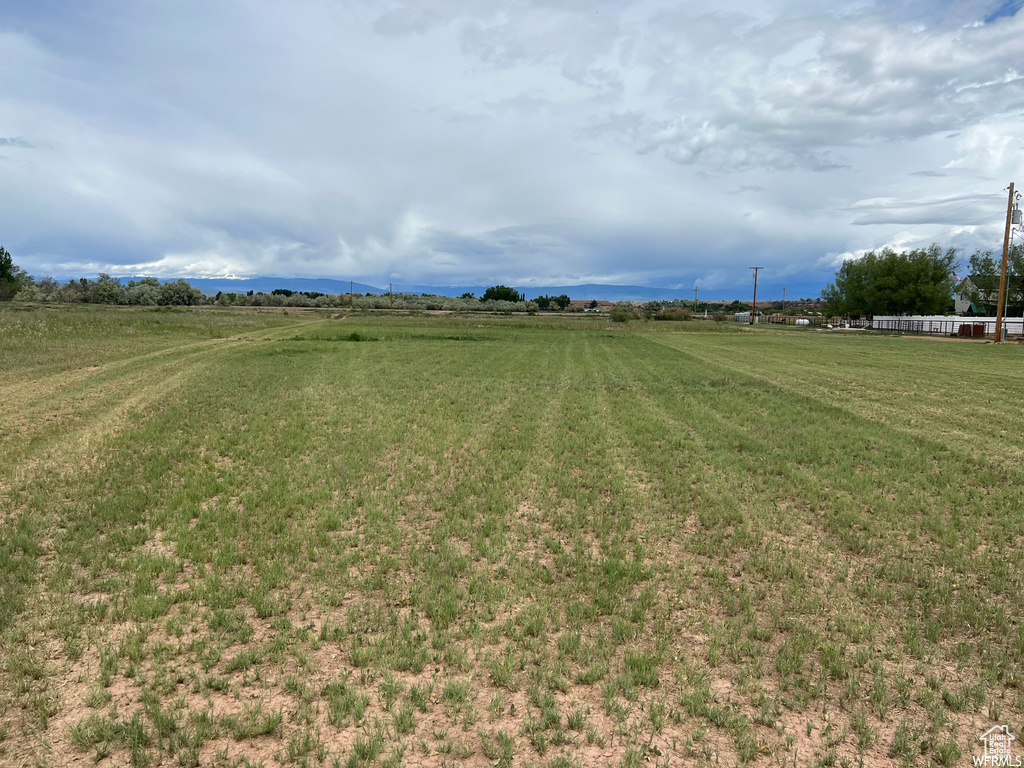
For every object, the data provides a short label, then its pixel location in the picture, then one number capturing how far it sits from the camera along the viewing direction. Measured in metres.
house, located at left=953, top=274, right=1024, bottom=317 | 102.75
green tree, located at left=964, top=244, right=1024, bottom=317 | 91.56
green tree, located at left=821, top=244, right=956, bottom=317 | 92.19
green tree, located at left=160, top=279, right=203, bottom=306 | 125.32
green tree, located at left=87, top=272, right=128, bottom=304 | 119.12
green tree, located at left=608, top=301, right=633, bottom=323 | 88.81
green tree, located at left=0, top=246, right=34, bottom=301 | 96.28
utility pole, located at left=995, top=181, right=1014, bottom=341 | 47.81
